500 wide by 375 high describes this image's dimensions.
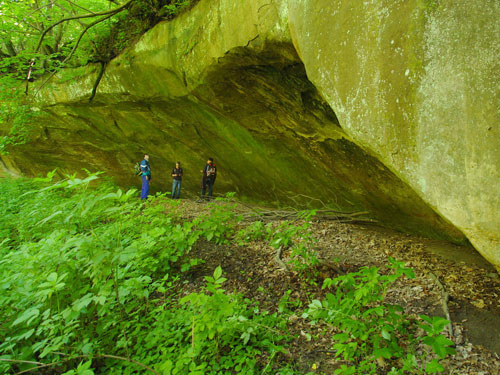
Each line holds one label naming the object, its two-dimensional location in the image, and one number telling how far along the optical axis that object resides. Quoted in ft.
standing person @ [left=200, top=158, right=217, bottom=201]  27.53
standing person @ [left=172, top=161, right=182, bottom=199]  29.76
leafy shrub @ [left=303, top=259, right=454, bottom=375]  6.12
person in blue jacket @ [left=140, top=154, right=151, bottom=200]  27.91
